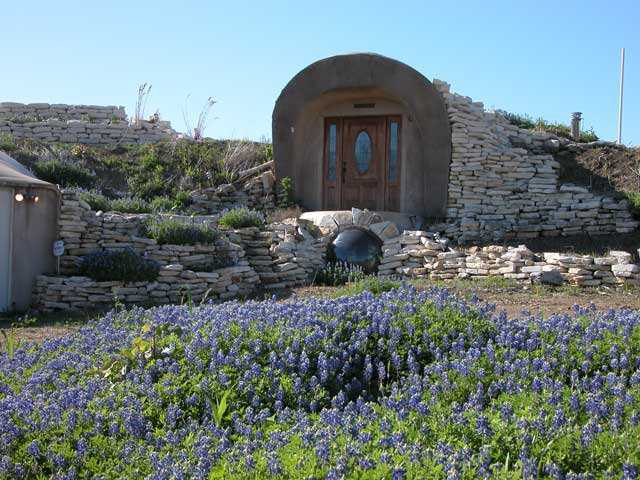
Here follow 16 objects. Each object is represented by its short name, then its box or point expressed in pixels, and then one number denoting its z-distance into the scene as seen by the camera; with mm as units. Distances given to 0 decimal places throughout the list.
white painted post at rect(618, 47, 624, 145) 18938
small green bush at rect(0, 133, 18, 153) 15984
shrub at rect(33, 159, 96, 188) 14781
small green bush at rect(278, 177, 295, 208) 15602
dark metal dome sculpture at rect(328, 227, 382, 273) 12492
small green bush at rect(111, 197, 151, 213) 12738
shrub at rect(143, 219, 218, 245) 11359
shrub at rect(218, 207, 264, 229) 12820
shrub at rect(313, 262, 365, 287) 11437
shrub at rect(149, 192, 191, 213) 14259
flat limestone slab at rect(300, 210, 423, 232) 13680
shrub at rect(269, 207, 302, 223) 14500
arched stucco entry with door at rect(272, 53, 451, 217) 14859
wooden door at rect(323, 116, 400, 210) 15766
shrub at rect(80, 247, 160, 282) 10359
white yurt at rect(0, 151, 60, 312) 9969
